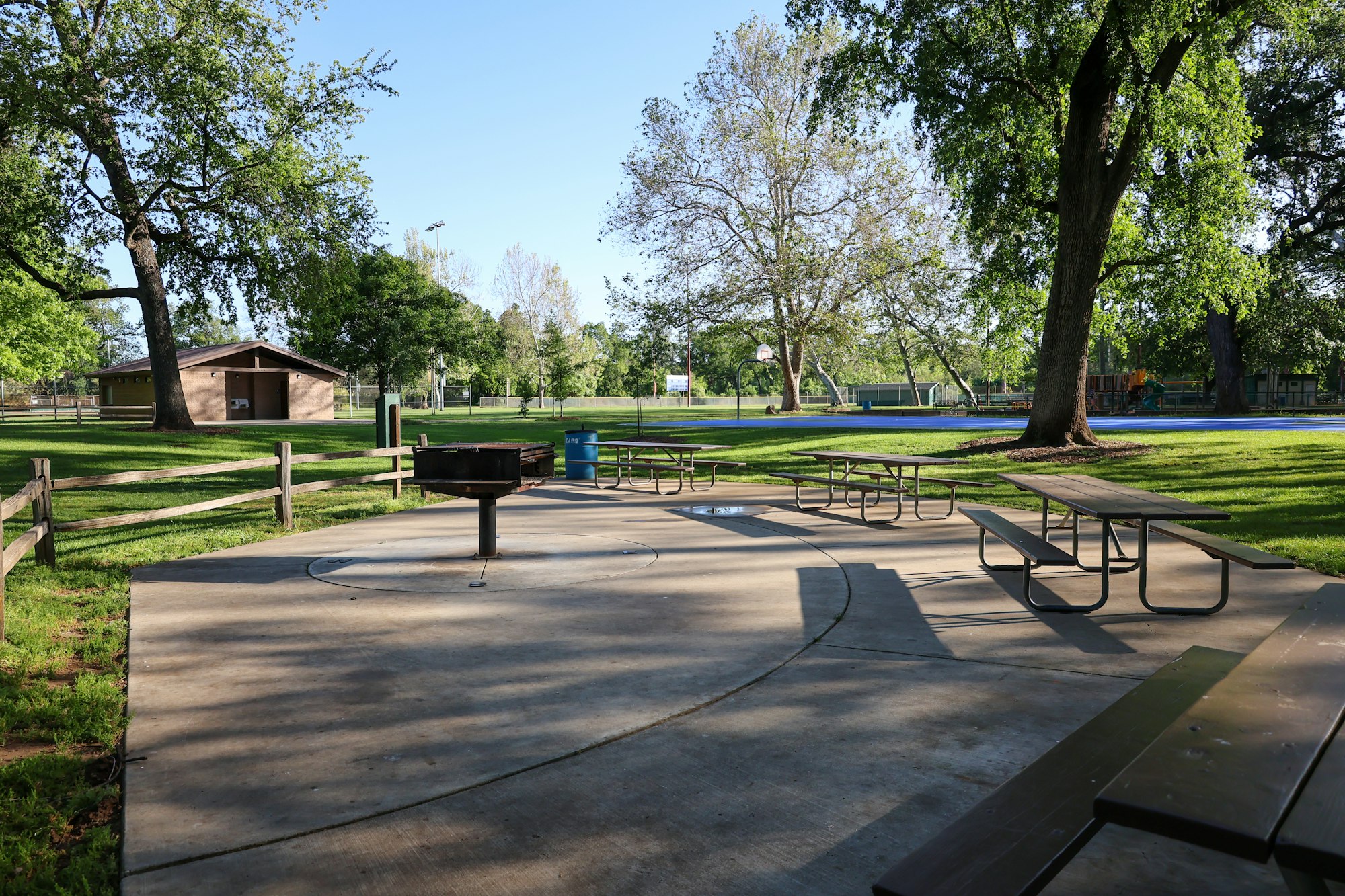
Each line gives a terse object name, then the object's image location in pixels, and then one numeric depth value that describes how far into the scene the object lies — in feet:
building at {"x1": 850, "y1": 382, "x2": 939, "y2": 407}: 230.89
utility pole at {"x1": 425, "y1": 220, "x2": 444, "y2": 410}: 246.47
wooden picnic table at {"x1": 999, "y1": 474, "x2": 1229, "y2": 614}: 17.51
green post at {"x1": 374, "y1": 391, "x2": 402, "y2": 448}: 44.11
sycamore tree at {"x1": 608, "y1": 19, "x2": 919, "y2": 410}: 119.96
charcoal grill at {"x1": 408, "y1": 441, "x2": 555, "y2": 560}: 24.09
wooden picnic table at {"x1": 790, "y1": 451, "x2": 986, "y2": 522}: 33.45
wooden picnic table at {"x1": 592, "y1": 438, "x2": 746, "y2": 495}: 44.75
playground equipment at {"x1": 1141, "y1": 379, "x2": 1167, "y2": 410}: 128.47
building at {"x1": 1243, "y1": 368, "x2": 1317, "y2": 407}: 155.12
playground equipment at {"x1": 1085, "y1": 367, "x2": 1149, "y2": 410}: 129.29
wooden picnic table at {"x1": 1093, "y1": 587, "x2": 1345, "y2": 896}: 5.53
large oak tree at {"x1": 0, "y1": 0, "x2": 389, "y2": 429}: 73.00
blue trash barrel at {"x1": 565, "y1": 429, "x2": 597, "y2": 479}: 52.03
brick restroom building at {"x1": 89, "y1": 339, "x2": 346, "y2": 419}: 131.23
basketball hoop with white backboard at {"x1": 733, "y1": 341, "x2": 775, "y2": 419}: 140.26
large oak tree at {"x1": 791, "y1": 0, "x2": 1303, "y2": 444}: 52.10
